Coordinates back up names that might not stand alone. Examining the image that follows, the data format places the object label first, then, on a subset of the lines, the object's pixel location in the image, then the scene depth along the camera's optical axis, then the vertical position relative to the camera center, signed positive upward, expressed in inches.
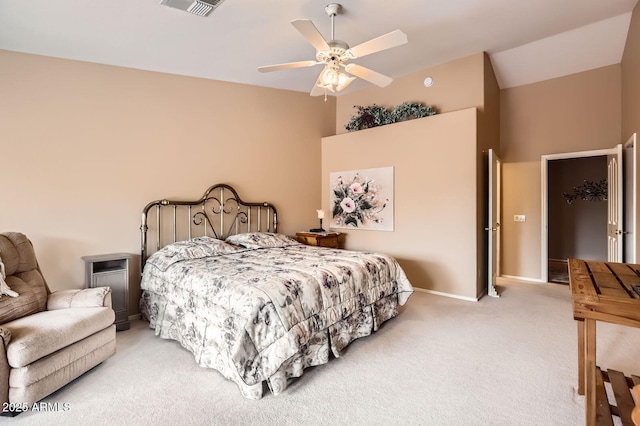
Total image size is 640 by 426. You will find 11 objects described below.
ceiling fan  103.2 +56.2
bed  89.0 -26.6
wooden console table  59.3 -16.8
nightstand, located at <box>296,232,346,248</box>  201.2 -15.4
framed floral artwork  203.8 +10.0
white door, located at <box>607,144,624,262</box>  170.4 +5.5
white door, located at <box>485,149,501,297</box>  179.8 -4.9
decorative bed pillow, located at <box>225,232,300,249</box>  167.8 -14.0
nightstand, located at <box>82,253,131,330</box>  132.9 -27.4
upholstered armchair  80.9 -32.5
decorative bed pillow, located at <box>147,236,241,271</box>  136.3 -16.5
